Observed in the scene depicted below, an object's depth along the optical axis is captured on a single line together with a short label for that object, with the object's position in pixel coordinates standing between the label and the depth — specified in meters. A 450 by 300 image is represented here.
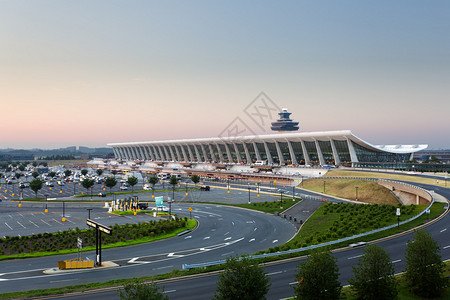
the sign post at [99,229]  30.55
